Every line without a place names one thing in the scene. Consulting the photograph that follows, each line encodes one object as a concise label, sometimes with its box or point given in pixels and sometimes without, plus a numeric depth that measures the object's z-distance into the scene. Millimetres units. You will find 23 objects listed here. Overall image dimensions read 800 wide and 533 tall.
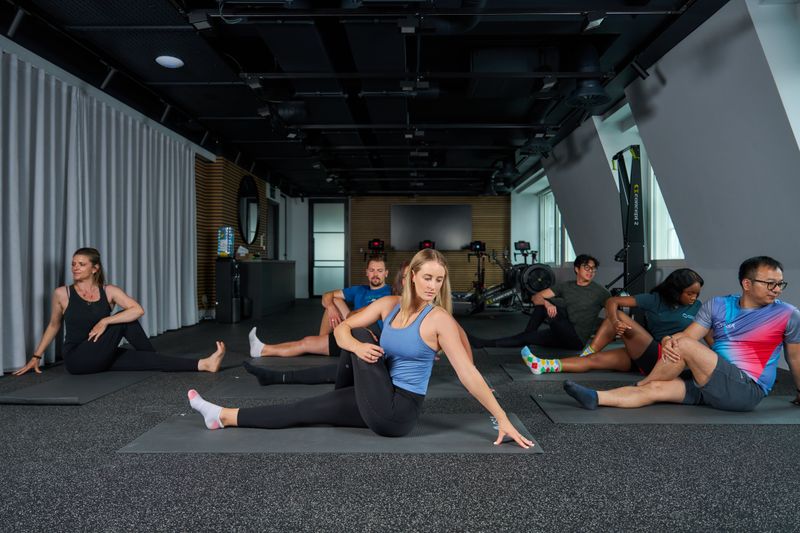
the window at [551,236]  12234
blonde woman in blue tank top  2457
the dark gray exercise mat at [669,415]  3127
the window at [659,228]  7677
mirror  10227
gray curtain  4512
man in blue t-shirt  4633
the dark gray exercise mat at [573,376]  4395
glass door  14812
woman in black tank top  4332
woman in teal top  4004
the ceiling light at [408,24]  4357
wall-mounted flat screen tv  14203
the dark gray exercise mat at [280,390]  3787
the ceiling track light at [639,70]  5527
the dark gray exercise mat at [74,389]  3508
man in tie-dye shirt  3021
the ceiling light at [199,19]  4254
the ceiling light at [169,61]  5370
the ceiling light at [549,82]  5566
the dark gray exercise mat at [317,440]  2596
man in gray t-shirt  5234
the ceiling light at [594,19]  4355
